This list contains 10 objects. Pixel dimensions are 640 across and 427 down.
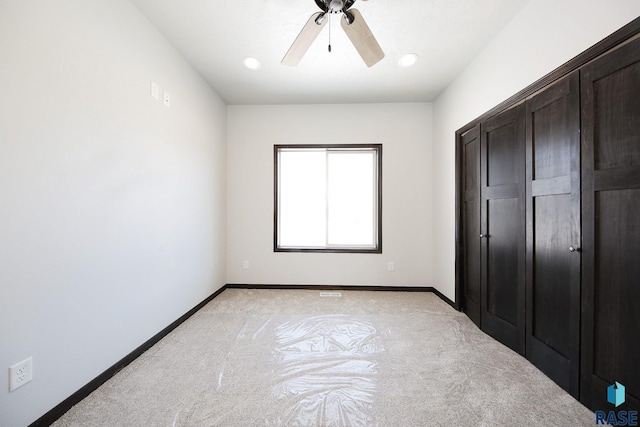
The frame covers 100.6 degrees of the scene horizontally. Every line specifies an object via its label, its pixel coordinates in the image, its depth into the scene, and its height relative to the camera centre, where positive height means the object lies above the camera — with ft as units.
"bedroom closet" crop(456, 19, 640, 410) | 4.33 -0.15
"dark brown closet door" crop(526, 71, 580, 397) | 5.22 -0.38
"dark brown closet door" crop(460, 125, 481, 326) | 8.73 -0.27
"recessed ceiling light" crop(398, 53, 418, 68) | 8.70 +5.19
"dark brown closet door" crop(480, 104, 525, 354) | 6.77 -0.33
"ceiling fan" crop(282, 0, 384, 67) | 5.55 +4.13
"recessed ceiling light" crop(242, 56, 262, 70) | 8.91 +5.20
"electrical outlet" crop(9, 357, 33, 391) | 4.10 -2.53
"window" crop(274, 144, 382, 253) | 12.92 +0.78
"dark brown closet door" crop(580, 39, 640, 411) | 4.23 -0.19
